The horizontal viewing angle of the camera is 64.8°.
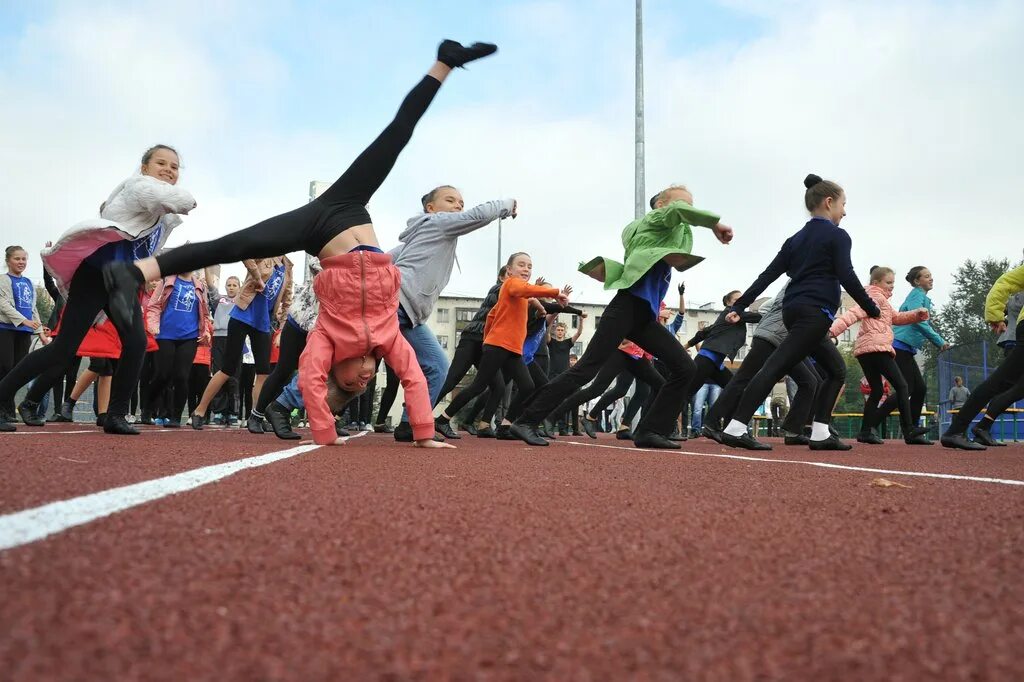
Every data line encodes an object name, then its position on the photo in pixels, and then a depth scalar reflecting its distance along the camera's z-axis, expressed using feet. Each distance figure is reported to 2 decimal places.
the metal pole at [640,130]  55.72
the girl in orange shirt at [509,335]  24.92
